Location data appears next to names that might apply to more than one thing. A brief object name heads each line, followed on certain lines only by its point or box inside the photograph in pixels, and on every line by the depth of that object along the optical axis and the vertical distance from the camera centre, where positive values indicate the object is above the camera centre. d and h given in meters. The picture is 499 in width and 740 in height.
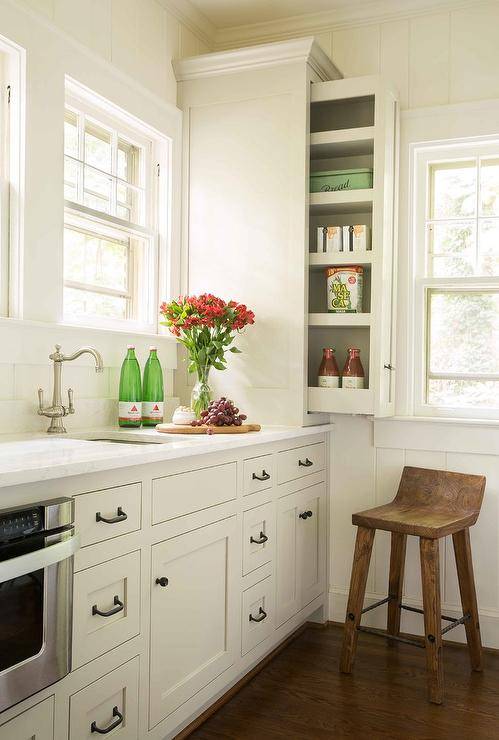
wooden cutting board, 2.76 -0.24
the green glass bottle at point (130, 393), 2.90 -0.11
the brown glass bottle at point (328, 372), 3.24 -0.02
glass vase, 3.04 -0.12
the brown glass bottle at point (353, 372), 3.21 -0.02
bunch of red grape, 2.82 -0.19
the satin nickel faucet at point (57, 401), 2.50 -0.13
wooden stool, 2.67 -0.70
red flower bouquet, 3.02 +0.16
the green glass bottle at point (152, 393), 3.02 -0.11
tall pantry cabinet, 3.18 +0.72
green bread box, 3.22 +0.84
